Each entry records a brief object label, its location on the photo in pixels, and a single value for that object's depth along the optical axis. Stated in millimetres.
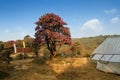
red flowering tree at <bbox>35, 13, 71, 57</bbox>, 9540
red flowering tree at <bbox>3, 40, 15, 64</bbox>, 9709
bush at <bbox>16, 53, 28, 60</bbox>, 12538
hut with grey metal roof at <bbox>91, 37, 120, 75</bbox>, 7019
